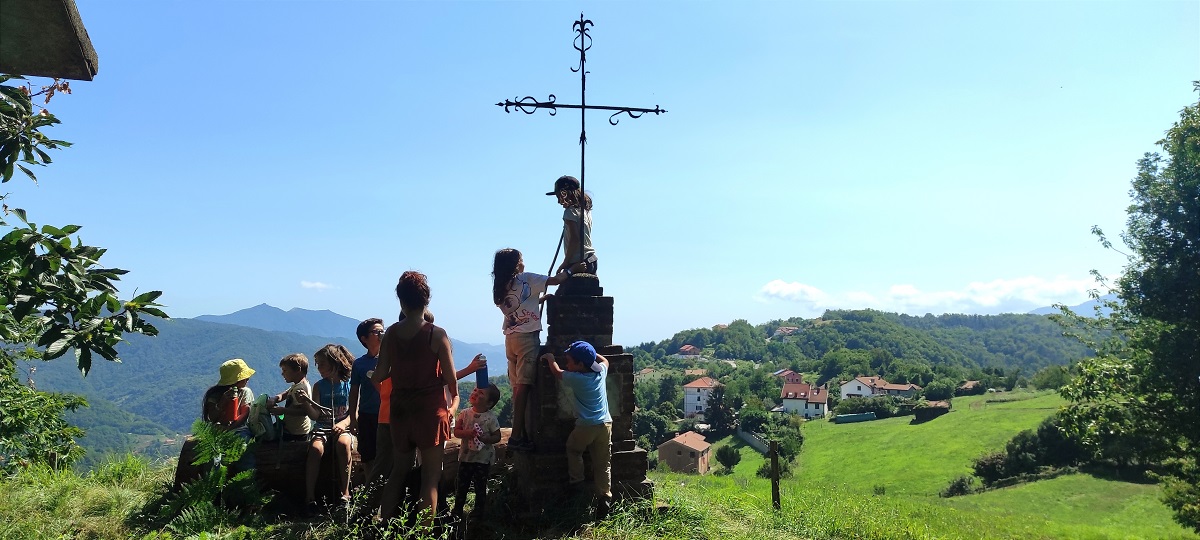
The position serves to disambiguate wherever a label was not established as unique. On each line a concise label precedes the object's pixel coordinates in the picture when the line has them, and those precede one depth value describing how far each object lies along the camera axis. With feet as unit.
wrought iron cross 21.02
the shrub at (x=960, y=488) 147.18
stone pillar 18.12
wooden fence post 24.77
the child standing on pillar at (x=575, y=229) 20.03
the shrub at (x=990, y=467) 156.77
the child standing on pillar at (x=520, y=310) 18.54
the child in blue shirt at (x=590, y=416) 17.02
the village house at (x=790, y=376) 381.83
